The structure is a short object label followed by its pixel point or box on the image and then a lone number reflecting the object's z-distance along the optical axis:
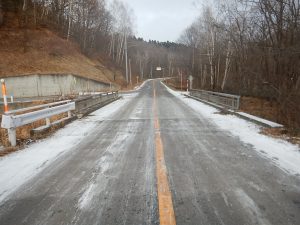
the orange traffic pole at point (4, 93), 7.55
